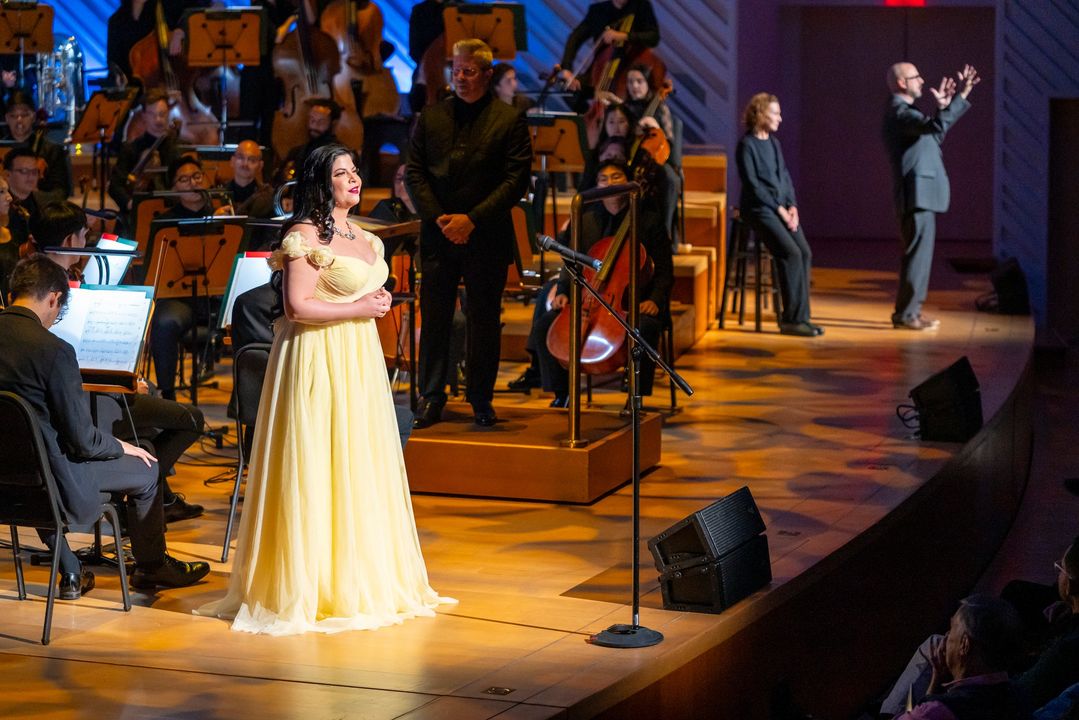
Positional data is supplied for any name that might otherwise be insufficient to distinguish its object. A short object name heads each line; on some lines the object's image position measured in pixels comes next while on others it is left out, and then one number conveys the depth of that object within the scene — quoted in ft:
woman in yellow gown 28.30
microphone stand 26.78
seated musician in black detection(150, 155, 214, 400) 47.09
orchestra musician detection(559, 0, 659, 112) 68.85
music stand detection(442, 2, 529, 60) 67.67
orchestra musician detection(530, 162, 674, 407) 46.32
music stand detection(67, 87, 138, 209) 69.51
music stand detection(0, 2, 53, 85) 74.69
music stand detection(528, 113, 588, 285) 64.39
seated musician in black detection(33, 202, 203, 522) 33.71
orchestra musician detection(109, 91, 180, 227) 63.77
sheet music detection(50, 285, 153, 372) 31.55
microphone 28.27
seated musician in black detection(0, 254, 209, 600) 27.40
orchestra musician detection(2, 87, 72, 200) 61.93
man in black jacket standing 39.17
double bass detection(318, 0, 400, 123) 69.26
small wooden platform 38.45
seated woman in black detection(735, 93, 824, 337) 61.26
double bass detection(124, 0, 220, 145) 72.90
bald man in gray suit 61.36
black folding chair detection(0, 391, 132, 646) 27.25
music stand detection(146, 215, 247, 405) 44.75
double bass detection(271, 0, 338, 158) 69.10
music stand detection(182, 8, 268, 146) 69.56
